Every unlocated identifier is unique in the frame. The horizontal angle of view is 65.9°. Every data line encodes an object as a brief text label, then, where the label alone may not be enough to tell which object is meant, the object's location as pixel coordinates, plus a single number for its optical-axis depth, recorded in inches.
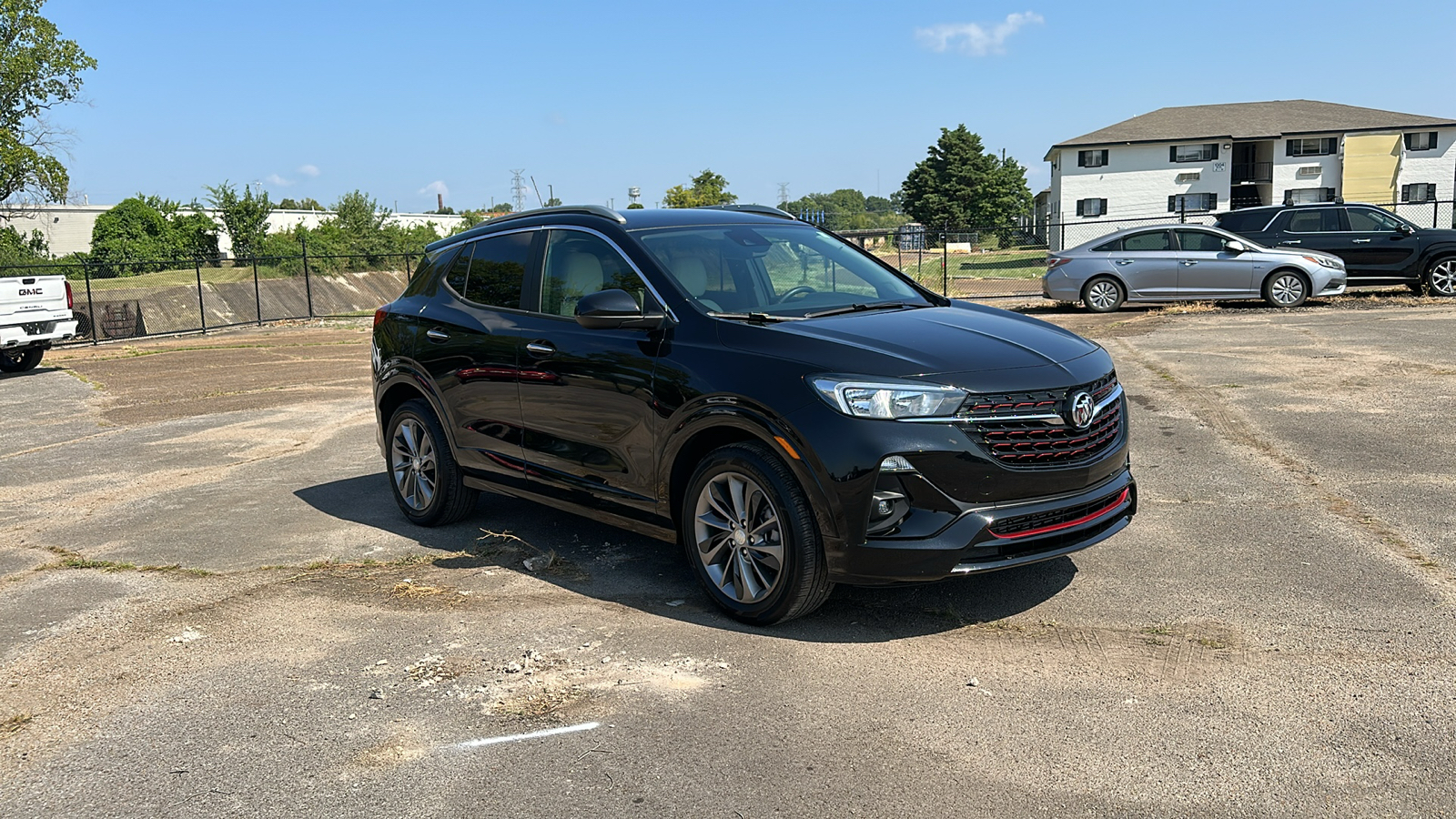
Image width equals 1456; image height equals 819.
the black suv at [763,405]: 175.2
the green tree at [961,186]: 3634.4
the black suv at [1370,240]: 771.4
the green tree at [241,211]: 2203.5
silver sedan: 747.4
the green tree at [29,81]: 1879.9
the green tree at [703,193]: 3346.5
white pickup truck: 667.4
